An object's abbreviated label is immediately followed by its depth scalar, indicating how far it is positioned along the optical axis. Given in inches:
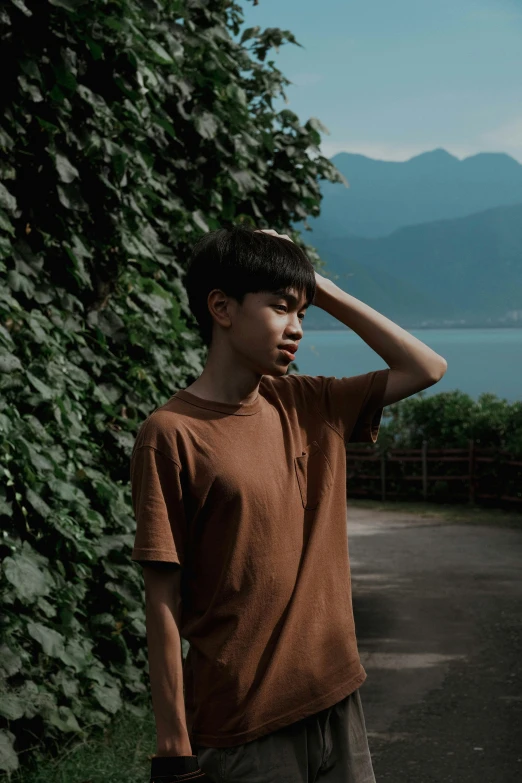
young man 86.4
